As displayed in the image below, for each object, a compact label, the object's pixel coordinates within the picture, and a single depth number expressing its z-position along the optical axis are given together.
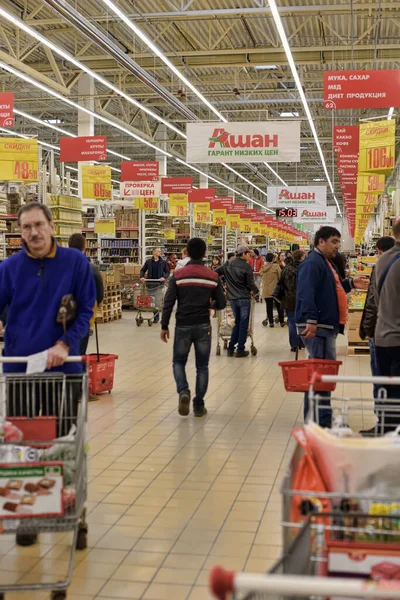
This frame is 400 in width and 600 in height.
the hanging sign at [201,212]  28.20
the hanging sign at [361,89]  11.07
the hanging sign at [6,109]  14.25
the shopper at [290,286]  12.05
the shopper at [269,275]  16.42
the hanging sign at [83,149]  18.92
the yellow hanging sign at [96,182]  20.61
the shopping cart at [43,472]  3.26
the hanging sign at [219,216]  30.84
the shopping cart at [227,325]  12.56
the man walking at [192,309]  7.32
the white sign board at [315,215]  38.25
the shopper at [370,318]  6.37
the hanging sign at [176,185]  24.92
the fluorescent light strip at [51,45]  11.79
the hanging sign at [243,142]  14.24
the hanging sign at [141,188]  22.17
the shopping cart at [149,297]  16.55
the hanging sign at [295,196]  31.66
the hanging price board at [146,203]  22.59
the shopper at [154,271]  16.81
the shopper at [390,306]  5.21
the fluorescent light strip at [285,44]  10.83
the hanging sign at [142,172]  22.32
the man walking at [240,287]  11.73
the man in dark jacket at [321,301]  6.30
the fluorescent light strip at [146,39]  10.36
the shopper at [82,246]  7.57
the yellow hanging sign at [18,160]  15.62
